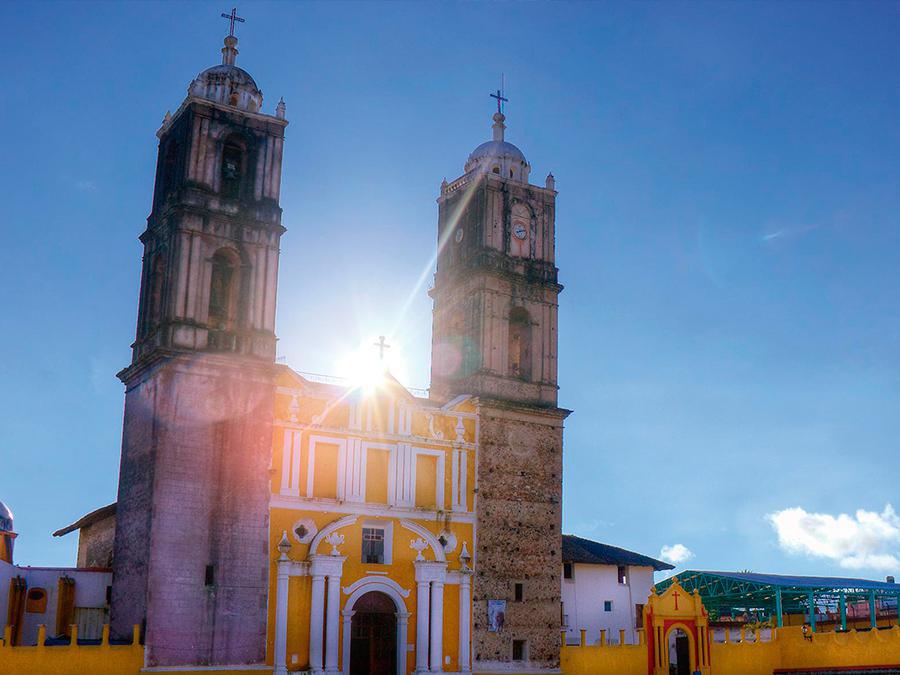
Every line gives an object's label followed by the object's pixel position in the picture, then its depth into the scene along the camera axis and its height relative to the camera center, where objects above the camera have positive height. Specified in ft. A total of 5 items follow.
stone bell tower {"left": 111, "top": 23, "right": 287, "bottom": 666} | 117.70 +25.71
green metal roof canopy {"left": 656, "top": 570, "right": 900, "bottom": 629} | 163.63 +8.21
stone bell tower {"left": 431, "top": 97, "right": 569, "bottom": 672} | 136.26 +33.23
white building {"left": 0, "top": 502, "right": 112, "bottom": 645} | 120.06 +3.68
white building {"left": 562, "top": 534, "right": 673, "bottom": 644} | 155.22 +7.57
